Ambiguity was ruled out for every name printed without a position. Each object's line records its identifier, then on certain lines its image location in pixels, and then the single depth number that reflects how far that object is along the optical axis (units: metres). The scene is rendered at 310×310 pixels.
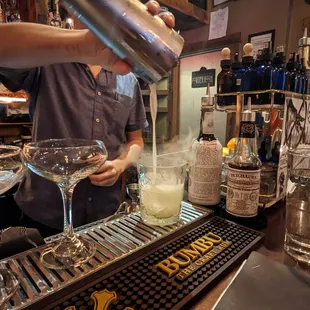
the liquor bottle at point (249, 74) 0.88
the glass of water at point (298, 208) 0.55
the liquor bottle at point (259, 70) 0.87
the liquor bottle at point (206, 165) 0.74
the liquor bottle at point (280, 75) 0.85
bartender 0.95
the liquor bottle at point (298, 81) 0.97
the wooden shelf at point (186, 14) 1.80
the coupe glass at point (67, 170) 0.51
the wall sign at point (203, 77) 2.46
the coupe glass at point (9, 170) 0.49
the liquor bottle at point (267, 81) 0.84
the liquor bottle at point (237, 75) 0.95
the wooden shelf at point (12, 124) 2.07
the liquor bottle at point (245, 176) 0.66
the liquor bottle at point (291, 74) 0.93
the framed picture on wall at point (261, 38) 1.96
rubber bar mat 0.39
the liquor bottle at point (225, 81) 0.97
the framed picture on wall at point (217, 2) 2.24
